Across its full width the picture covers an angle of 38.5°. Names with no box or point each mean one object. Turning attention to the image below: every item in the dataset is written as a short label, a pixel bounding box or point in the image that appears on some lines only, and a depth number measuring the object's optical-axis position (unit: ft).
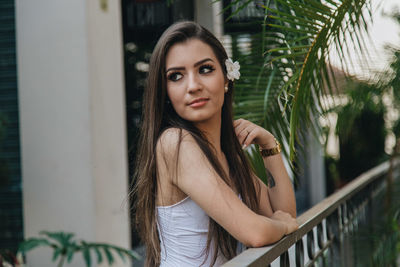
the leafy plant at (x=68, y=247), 10.17
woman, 5.39
